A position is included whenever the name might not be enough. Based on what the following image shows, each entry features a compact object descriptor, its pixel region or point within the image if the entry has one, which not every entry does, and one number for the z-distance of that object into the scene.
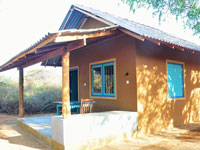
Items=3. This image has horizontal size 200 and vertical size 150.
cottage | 5.24
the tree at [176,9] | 9.13
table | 7.05
